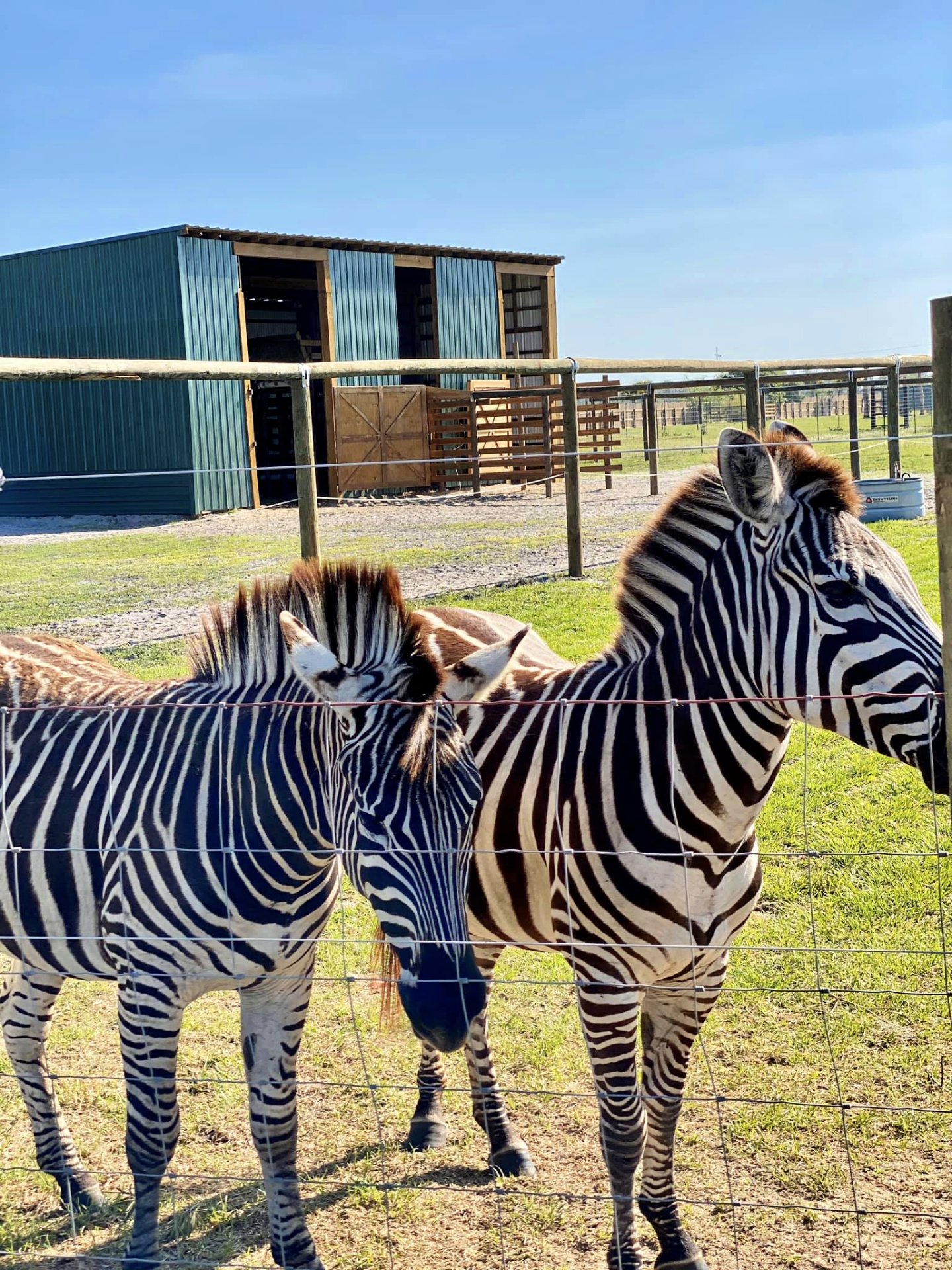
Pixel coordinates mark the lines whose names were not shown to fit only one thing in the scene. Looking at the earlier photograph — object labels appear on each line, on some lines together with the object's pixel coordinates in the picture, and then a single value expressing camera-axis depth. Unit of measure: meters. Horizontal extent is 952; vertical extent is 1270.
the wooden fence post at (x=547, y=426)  21.48
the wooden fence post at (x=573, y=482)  11.20
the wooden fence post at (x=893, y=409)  16.03
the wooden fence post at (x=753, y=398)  13.54
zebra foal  2.76
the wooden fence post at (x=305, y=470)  8.12
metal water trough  13.93
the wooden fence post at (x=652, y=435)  18.19
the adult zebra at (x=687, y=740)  2.86
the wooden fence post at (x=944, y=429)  2.61
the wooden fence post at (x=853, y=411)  16.92
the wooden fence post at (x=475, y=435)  22.28
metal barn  20.80
